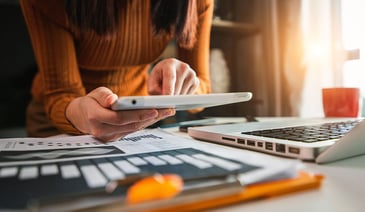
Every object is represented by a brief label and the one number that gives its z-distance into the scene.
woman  0.46
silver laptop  0.34
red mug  0.78
